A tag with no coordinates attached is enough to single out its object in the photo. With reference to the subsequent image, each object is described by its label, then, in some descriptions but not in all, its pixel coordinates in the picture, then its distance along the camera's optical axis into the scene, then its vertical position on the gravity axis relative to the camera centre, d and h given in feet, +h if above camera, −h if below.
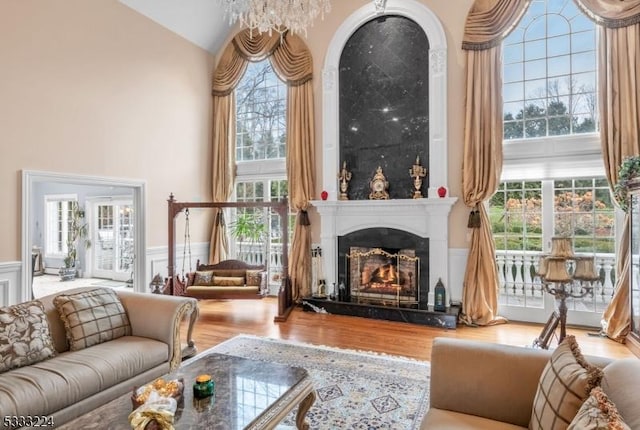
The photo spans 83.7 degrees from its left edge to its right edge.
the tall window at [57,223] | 30.73 -0.11
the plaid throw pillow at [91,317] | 9.21 -2.59
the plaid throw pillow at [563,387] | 4.33 -2.17
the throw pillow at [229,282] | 17.69 -3.03
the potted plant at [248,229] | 21.34 -0.48
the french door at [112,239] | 28.04 -1.41
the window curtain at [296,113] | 19.58 +6.00
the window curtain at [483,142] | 15.69 +3.46
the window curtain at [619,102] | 13.47 +4.51
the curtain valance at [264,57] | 19.86 +9.56
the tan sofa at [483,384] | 5.70 -2.77
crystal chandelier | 10.53 +6.24
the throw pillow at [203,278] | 17.79 -2.86
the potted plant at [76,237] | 29.30 -1.28
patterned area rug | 8.48 -4.67
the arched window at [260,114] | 21.65 +6.60
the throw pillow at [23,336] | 7.95 -2.66
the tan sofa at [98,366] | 7.20 -3.34
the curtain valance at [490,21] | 15.48 +8.75
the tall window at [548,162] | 14.92 +2.48
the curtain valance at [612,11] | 13.55 +8.06
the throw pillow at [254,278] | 17.50 -2.83
